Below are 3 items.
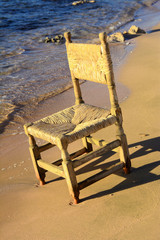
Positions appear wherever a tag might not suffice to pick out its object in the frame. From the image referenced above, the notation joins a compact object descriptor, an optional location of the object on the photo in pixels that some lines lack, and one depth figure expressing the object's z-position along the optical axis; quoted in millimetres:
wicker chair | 2596
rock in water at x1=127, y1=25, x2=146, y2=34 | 9194
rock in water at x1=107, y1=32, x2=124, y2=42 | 8721
